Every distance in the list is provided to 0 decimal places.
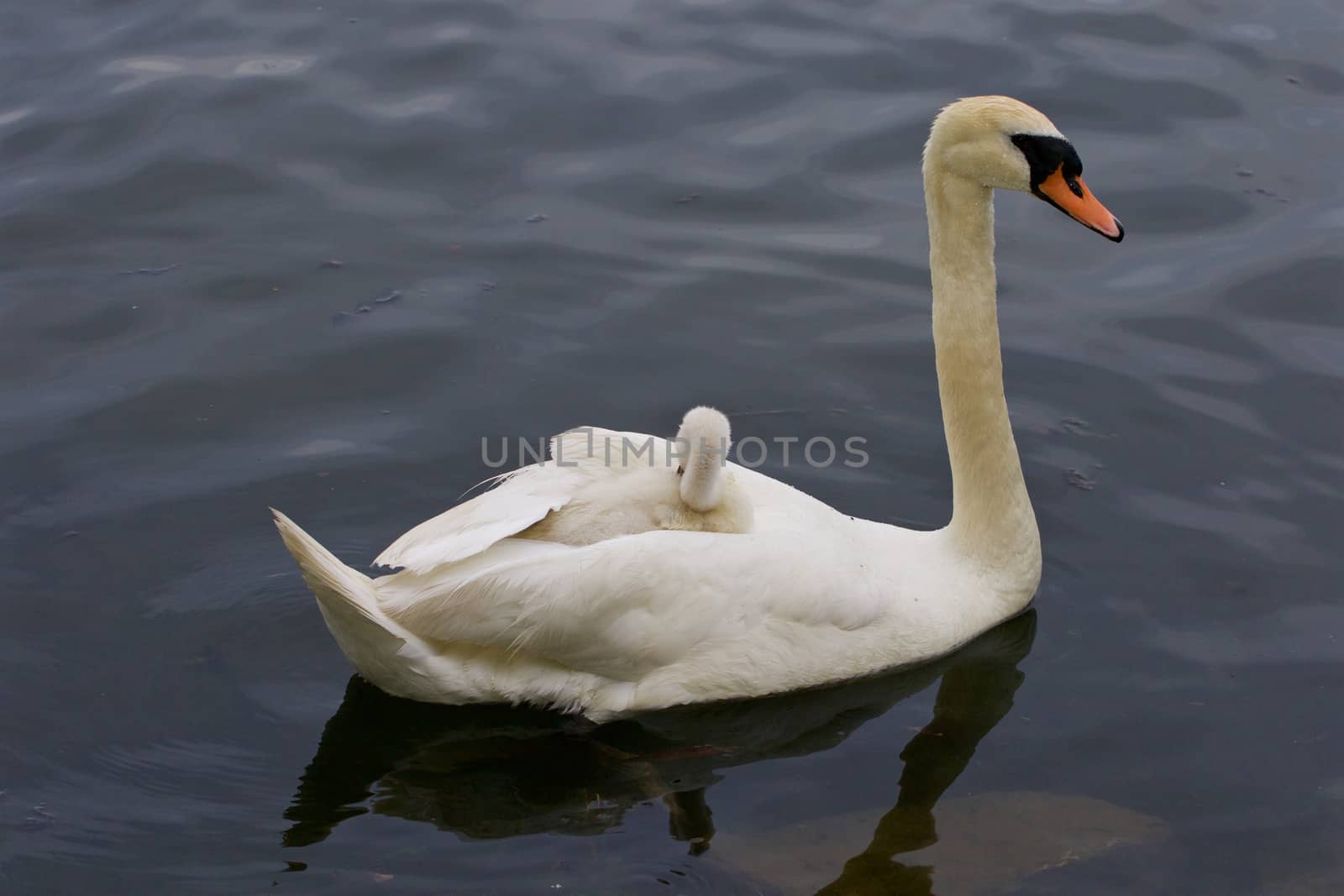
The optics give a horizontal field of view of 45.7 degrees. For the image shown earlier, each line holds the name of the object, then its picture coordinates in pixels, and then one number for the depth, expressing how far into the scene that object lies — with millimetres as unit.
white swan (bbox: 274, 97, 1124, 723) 5645
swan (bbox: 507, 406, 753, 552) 5672
